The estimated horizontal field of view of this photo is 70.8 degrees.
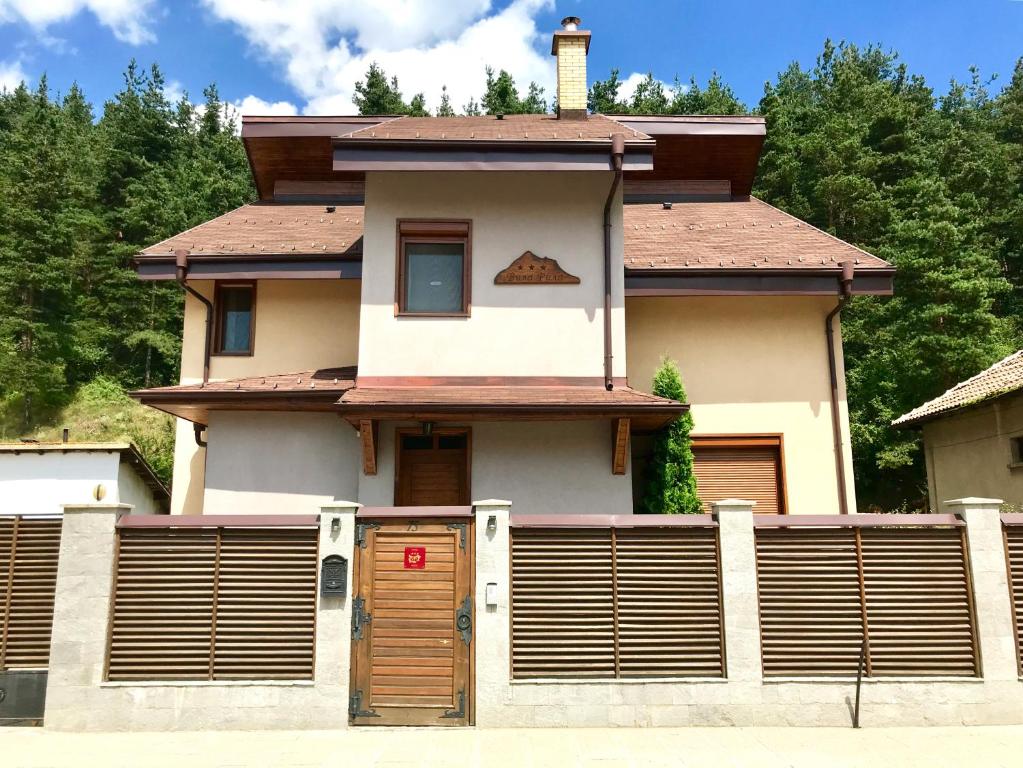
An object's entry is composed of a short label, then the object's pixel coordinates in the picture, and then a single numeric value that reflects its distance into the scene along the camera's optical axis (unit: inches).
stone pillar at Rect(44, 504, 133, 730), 248.7
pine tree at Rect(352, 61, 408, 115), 1456.7
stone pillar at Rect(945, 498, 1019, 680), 258.1
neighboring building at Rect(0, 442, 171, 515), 358.0
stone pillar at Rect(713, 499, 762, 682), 254.4
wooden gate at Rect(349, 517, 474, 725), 249.1
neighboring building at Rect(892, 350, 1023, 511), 510.9
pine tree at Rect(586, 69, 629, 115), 1651.1
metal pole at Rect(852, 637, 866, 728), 251.6
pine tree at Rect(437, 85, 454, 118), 1740.8
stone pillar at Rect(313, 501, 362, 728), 249.0
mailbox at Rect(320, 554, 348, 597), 253.6
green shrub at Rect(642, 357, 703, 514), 362.0
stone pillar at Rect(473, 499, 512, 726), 248.7
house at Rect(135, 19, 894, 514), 362.9
